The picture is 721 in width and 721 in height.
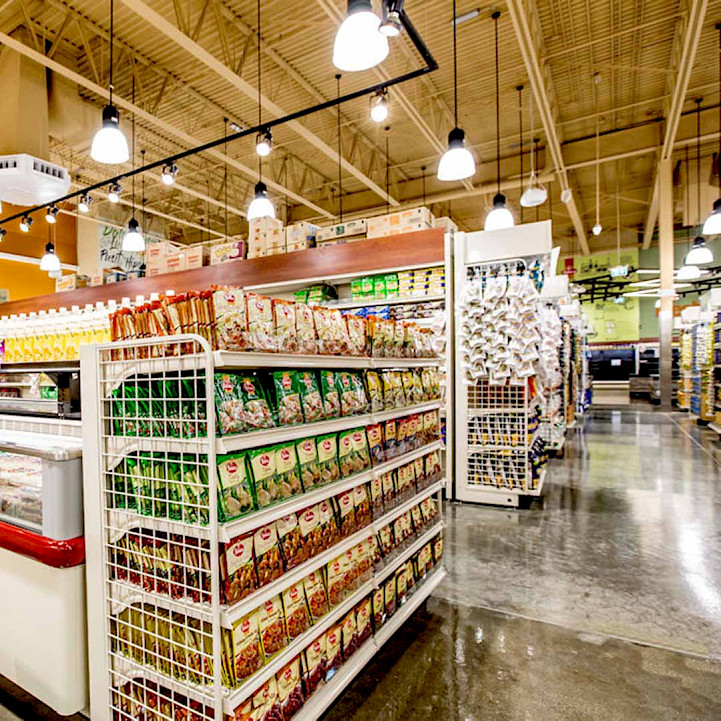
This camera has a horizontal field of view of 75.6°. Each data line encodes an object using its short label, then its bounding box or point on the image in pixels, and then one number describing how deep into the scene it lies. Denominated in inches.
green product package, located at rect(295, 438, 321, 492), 71.6
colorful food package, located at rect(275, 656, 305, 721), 65.1
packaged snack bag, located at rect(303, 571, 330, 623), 71.9
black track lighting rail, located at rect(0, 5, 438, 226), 118.7
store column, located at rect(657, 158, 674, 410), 433.7
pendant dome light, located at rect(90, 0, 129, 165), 151.6
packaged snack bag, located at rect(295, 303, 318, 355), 74.9
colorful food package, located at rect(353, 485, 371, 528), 84.5
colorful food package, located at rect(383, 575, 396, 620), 92.8
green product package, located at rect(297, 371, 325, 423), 73.2
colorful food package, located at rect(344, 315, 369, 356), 87.3
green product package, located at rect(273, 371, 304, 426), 68.4
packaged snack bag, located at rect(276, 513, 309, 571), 66.7
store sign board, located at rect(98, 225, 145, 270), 504.4
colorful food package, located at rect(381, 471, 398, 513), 94.4
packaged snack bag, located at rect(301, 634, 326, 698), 70.4
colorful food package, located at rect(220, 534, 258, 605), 56.2
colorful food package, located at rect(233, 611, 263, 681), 57.2
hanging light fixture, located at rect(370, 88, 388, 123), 189.0
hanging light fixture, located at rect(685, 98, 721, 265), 360.2
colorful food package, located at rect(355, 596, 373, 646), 83.7
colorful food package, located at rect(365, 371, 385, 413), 90.5
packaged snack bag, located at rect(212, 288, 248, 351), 60.2
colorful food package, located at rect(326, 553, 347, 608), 76.9
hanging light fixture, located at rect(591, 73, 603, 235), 307.4
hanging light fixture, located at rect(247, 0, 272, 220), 231.1
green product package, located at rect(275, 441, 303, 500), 66.6
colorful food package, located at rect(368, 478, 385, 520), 89.4
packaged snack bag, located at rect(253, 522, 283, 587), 61.8
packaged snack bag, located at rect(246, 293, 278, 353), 64.7
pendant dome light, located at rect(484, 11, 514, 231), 259.0
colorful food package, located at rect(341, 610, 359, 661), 79.7
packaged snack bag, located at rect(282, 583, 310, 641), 66.6
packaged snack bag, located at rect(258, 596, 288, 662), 61.8
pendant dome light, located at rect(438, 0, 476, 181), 162.1
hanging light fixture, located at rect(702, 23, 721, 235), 268.1
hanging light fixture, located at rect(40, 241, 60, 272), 320.6
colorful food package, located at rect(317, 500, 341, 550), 75.5
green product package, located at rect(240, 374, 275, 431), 62.4
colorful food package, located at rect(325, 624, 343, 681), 75.3
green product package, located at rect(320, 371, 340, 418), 78.5
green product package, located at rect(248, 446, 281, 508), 62.2
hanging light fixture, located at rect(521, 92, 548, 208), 281.9
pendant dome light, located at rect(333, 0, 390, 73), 99.0
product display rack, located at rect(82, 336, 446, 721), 55.6
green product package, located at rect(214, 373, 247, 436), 57.5
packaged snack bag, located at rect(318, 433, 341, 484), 76.2
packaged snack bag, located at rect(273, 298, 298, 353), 70.2
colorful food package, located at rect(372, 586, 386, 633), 88.2
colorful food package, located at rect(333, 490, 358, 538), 80.1
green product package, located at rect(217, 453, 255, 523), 56.4
